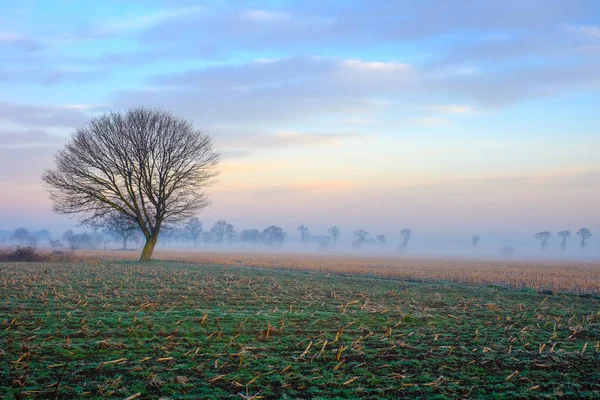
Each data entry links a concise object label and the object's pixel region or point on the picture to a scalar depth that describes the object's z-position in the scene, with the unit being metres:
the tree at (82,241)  160.43
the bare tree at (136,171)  38.72
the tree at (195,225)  180.85
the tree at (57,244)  125.47
